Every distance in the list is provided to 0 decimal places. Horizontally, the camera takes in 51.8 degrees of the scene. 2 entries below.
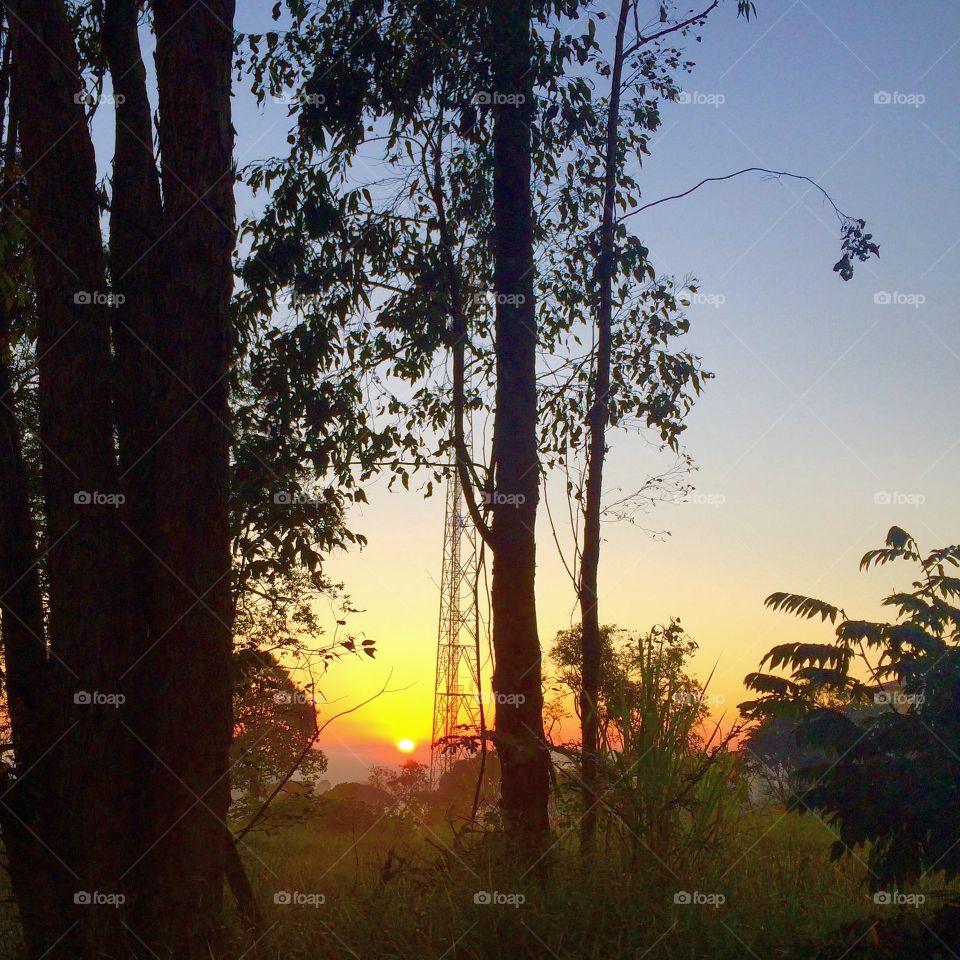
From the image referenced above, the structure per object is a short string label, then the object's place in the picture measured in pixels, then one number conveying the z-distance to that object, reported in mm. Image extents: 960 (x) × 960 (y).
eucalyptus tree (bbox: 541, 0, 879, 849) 10523
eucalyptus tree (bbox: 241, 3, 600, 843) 7875
